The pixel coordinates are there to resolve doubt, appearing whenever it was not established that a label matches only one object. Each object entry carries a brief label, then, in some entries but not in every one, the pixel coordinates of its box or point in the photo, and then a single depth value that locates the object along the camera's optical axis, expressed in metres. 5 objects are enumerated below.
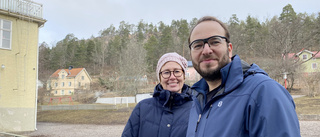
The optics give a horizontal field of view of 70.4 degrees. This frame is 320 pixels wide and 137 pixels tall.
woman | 2.32
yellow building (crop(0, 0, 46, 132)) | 14.10
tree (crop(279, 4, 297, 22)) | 47.20
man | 1.06
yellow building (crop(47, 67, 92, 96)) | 55.00
